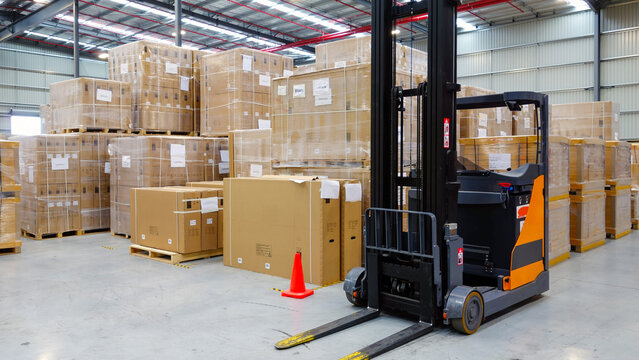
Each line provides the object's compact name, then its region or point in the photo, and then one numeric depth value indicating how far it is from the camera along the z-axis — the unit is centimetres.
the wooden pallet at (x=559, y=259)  614
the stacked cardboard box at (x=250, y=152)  705
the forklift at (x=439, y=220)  361
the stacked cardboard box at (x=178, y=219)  621
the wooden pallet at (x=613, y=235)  843
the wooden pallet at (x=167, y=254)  622
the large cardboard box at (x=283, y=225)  498
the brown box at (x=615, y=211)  840
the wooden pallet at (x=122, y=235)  832
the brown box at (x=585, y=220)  711
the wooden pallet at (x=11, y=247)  686
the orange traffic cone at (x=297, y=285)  455
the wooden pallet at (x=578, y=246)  712
